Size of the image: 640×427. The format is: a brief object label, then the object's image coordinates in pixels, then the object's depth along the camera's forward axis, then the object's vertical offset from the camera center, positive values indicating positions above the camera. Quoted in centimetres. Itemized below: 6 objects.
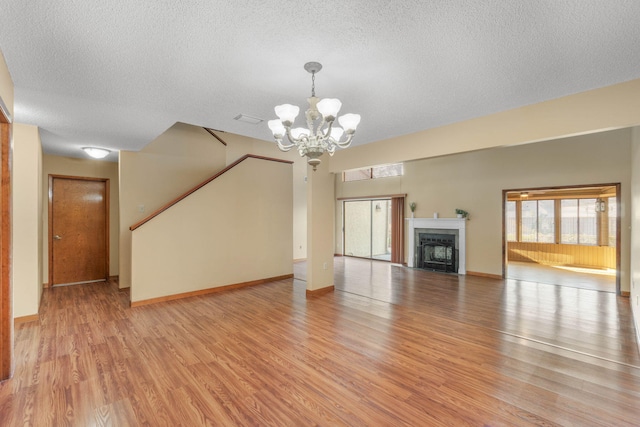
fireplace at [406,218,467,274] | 702 -79
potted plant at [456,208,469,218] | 689 +4
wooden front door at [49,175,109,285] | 570 -33
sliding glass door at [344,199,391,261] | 959 -49
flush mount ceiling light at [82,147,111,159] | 510 +113
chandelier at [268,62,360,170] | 237 +82
